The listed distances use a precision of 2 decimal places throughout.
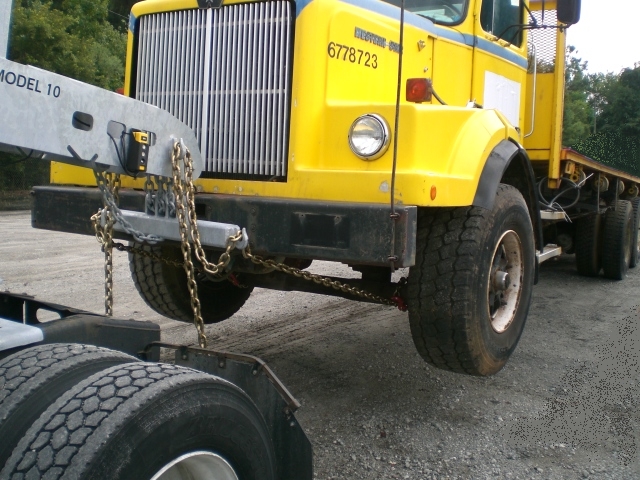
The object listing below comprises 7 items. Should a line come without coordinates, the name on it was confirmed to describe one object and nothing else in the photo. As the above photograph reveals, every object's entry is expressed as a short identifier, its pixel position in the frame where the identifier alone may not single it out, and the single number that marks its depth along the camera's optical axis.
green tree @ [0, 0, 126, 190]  18.27
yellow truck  3.14
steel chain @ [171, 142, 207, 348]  2.82
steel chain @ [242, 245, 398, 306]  3.31
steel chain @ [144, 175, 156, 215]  3.14
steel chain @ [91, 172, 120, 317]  3.00
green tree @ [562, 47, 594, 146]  47.73
